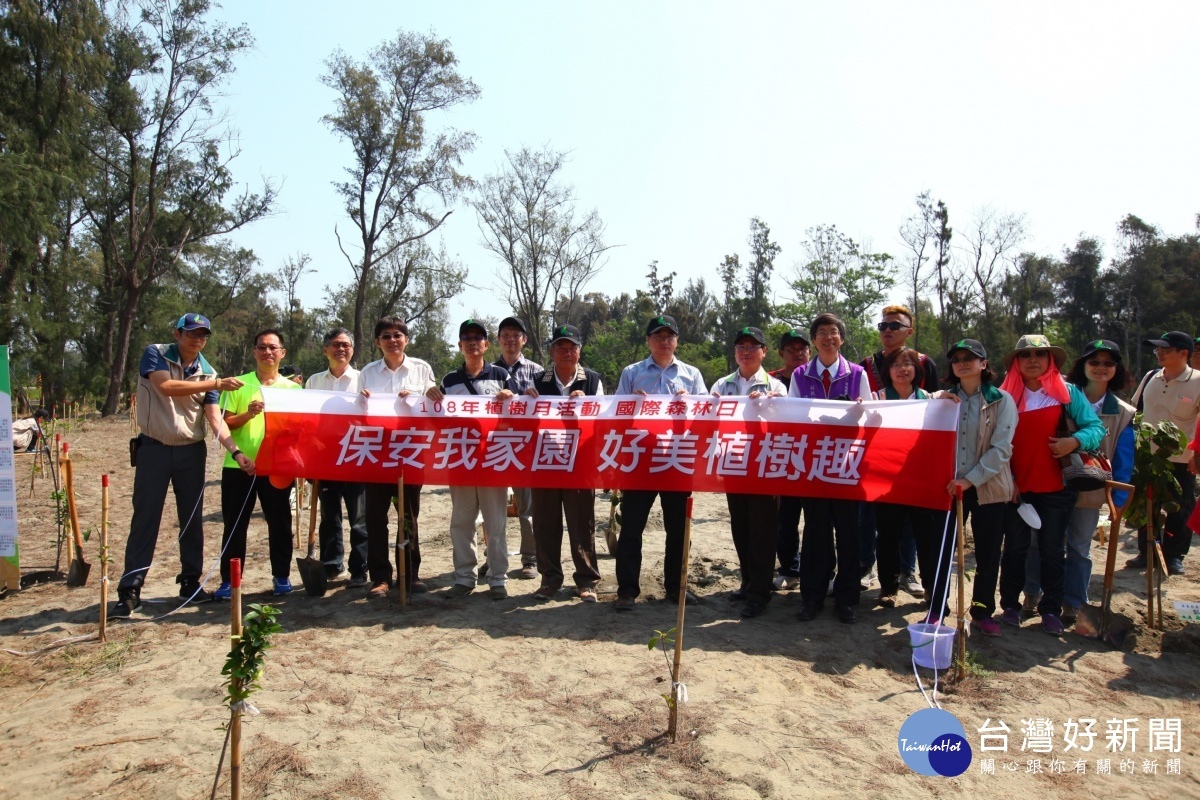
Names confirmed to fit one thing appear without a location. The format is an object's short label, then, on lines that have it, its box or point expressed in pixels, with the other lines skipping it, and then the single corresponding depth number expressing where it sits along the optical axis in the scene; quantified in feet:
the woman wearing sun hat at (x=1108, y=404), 18.94
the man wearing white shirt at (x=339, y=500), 20.68
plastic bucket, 14.52
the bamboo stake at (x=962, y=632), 14.82
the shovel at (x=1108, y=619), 16.71
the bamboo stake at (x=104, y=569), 16.17
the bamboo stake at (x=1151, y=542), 17.16
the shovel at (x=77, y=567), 20.10
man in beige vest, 18.37
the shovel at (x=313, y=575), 19.27
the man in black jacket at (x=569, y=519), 19.72
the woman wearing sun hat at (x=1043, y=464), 16.87
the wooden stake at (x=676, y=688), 12.19
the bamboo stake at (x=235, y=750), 9.48
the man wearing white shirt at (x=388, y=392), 19.85
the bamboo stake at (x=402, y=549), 18.83
